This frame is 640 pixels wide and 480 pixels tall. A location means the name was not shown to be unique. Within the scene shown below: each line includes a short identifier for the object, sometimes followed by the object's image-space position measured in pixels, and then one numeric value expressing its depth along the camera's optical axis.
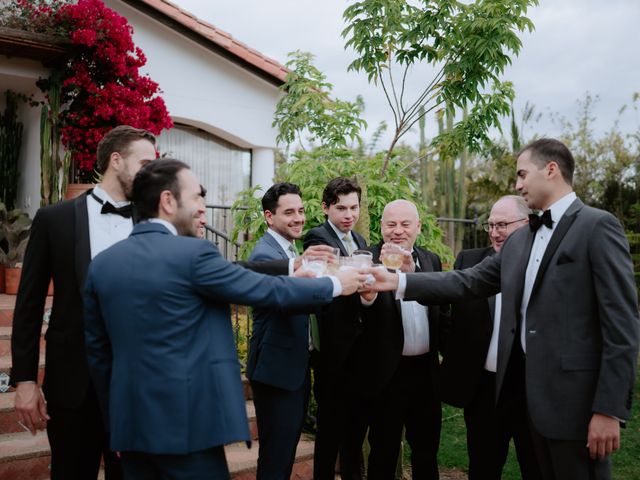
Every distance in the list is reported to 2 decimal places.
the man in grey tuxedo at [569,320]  2.61
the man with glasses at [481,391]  3.59
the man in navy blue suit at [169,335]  2.24
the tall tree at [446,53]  4.83
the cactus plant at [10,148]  8.43
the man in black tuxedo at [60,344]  2.82
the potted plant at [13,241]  6.92
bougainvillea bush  7.65
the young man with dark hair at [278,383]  3.33
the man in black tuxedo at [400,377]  3.73
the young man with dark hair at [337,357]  3.80
